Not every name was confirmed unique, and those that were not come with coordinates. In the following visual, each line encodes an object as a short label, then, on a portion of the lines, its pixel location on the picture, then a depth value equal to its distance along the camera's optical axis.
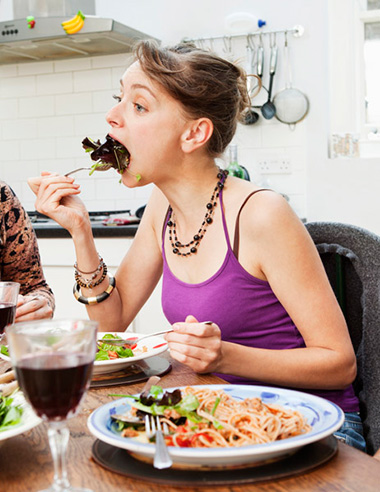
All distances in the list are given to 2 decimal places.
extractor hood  3.53
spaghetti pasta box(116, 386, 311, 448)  0.83
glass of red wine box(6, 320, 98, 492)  0.70
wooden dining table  0.76
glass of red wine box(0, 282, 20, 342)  1.19
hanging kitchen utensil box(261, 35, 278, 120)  3.57
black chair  1.49
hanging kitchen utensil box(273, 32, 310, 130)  3.56
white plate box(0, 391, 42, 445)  0.83
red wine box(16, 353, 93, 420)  0.70
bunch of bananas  3.49
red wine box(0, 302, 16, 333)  1.19
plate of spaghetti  0.78
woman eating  1.38
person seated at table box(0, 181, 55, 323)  2.09
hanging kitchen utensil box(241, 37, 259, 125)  3.64
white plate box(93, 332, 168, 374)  1.22
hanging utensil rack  3.57
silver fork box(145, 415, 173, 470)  0.76
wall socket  3.66
